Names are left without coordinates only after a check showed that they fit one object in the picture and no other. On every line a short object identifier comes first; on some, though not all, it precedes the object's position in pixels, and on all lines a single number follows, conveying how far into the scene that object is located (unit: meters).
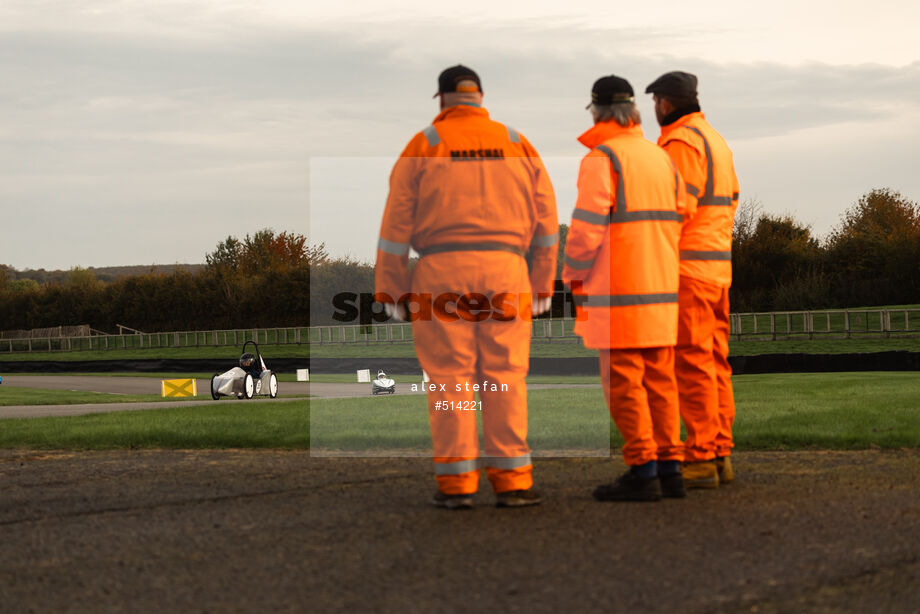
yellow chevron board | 55.28
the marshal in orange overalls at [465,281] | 10.73
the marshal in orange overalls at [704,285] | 12.09
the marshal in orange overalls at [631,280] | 11.08
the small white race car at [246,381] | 48.28
